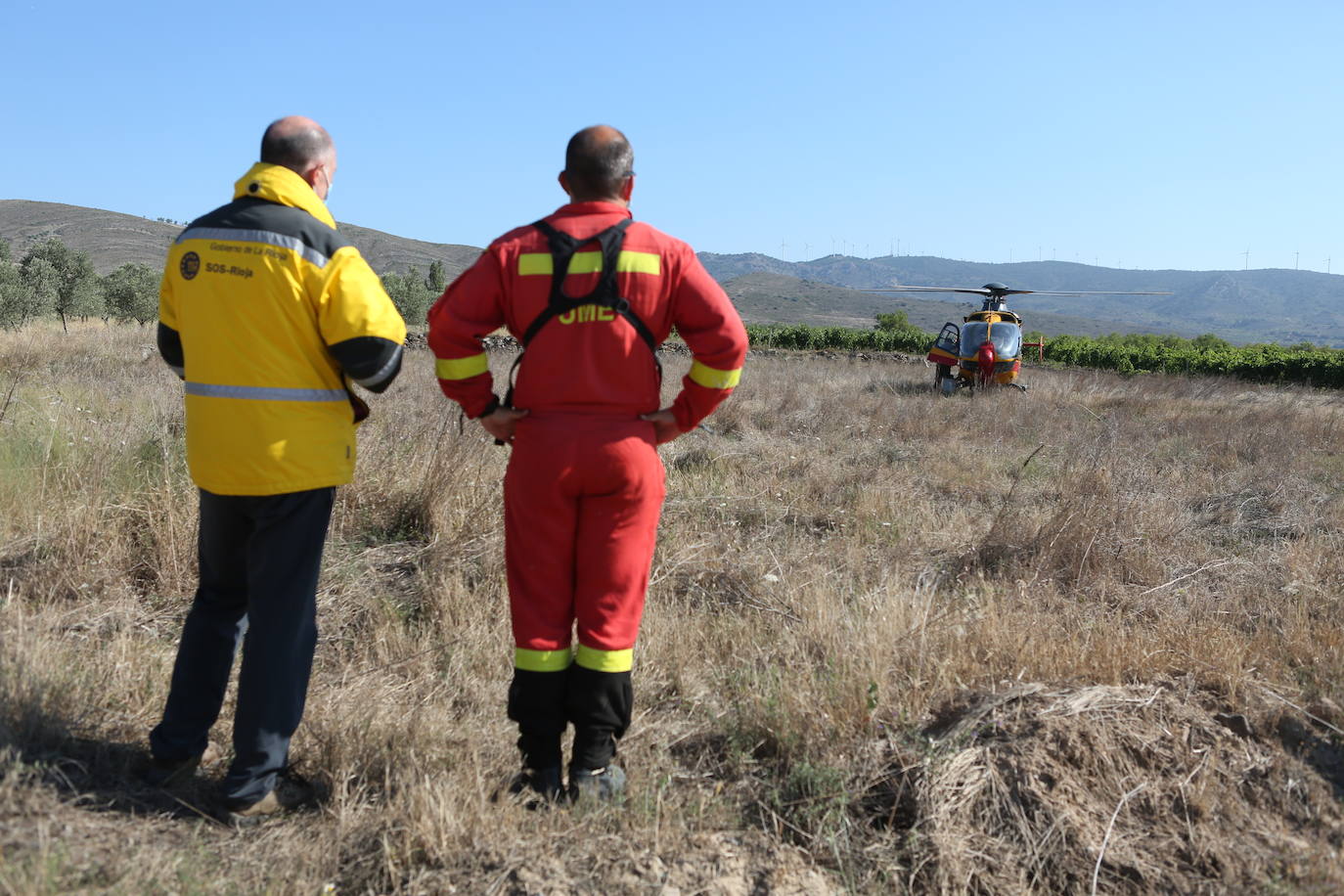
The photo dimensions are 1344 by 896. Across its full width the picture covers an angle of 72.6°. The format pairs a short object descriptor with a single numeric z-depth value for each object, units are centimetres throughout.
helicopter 1925
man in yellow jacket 269
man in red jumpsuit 277
